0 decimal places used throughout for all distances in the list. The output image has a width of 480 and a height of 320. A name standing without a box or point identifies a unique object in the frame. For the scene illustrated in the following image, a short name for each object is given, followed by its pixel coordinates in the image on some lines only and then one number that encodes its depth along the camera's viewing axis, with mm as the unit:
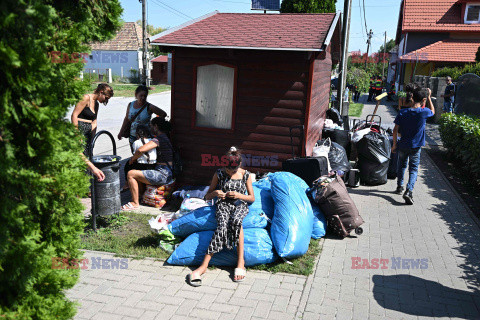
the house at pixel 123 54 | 50625
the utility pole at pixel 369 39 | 70125
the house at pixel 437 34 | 28469
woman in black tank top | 6637
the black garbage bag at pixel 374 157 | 8398
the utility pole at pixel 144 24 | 28117
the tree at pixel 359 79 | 35812
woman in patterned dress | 4780
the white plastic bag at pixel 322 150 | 7846
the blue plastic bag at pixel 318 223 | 5879
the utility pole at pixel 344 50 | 12656
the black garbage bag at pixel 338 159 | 8125
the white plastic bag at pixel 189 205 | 5793
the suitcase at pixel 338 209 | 5895
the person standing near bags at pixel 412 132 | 7430
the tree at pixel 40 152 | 2414
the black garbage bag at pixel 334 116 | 11258
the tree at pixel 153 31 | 56688
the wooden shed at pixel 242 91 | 7027
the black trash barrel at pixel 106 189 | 5754
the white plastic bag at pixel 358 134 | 9203
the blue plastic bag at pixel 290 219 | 5055
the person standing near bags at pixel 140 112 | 7559
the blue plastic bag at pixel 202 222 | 5199
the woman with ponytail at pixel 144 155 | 6805
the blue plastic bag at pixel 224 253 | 4965
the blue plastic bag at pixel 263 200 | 5535
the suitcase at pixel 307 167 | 6773
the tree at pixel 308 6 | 19062
